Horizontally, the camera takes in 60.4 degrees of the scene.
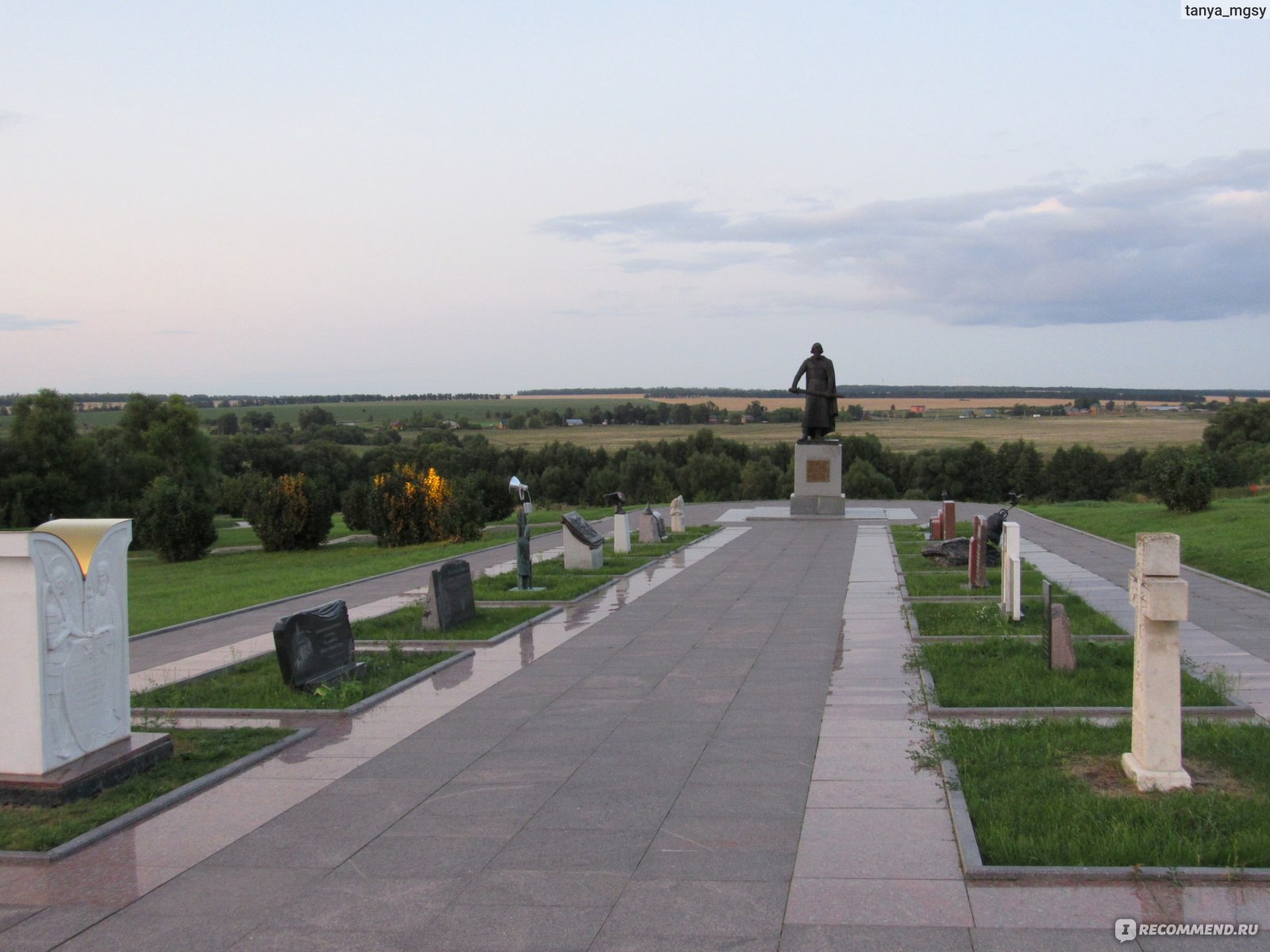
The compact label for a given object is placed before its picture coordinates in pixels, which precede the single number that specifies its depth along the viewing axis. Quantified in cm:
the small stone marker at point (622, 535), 2112
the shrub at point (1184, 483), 2502
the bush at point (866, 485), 6351
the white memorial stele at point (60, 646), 634
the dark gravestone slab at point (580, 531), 1853
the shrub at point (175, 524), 3938
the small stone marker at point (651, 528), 2286
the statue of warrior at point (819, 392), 2966
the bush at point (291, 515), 3784
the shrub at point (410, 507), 3300
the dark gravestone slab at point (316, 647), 924
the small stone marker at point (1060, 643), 938
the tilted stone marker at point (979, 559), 1495
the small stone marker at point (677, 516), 2562
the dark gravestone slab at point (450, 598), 1248
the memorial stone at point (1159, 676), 618
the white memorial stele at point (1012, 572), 1188
